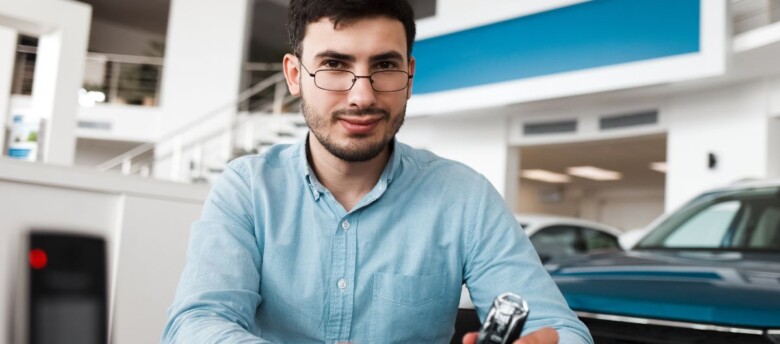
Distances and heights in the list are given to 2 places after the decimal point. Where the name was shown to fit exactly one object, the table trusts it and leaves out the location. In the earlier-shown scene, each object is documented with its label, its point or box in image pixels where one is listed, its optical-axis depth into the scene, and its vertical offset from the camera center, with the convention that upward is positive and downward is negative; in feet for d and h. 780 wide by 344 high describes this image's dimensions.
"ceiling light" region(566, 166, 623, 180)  54.55 +4.15
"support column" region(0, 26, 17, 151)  17.63 +3.22
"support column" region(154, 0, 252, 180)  40.98 +7.73
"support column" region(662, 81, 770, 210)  26.37 +3.74
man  4.26 -0.15
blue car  5.81 -0.52
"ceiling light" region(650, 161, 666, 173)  48.71 +4.45
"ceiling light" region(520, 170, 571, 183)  59.17 +3.93
